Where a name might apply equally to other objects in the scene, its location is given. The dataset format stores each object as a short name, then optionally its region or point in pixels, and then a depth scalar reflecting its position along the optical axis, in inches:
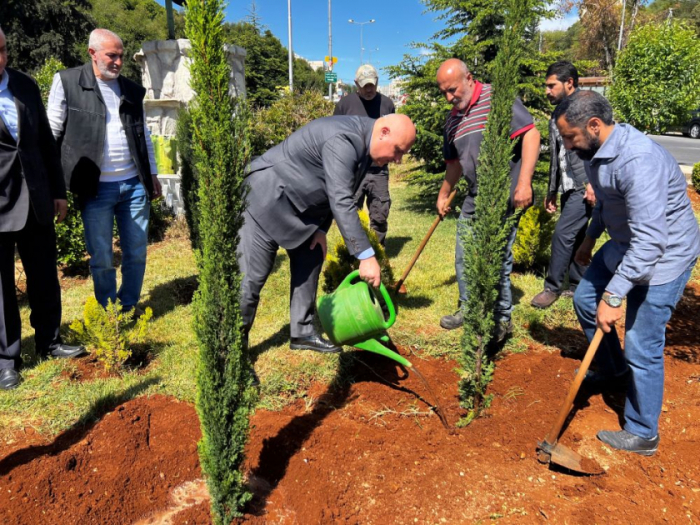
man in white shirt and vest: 138.4
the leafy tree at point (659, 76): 275.1
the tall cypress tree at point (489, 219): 94.1
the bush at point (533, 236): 205.8
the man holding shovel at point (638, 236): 86.4
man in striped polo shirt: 134.3
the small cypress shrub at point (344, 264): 176.2
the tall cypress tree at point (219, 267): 65.8
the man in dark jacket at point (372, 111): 213.2
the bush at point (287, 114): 438.3
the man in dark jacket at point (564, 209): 167.2
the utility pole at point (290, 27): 918.4
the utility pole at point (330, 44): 1146.4
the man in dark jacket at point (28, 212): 118.6
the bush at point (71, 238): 206.2
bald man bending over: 108.5
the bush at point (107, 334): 123.6
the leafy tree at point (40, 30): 831.7
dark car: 869.5
